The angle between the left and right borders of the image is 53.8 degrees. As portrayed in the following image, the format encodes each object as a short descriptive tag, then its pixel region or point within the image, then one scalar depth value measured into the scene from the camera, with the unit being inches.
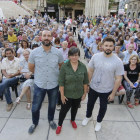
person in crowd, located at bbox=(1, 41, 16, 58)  212.8
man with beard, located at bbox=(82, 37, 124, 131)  90.7
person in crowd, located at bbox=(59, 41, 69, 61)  201.9
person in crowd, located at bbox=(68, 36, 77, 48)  241.2
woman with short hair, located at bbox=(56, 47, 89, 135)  88.2
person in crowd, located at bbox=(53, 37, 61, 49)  223.2
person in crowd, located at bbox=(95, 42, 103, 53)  215.3
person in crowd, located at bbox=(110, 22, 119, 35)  398.3
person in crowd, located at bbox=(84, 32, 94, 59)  301.4
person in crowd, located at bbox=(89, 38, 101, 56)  248.4
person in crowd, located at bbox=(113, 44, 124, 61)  188.9
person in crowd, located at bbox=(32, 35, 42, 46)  240.4
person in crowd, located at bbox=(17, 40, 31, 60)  200.1
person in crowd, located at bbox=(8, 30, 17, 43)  293.7
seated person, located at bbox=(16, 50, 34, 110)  135.2
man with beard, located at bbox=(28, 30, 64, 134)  92.3
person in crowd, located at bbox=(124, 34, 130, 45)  293.2
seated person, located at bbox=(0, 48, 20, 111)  136.9
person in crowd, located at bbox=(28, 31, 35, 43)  293.5
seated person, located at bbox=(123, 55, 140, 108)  145.2
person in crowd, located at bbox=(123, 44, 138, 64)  199.9
